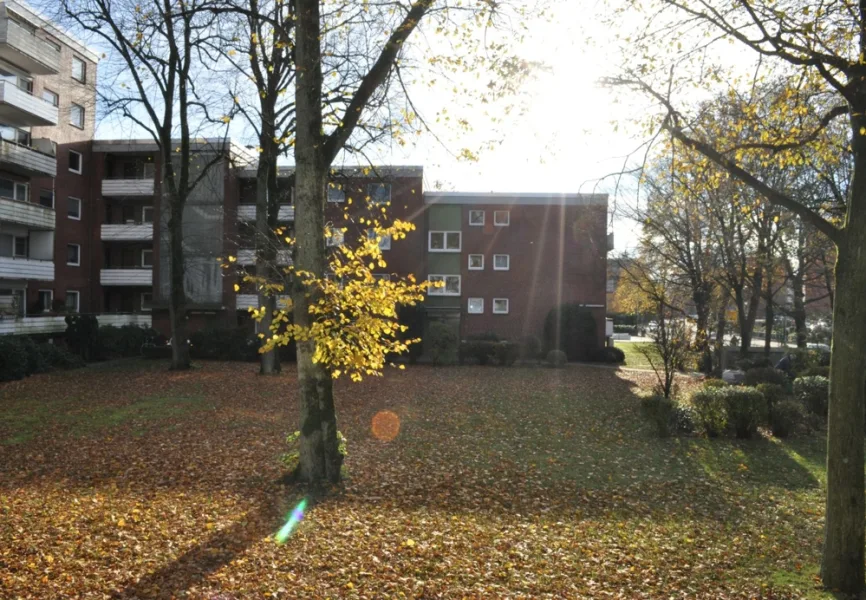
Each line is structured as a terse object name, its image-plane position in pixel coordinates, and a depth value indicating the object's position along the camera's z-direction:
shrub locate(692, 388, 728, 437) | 13.59
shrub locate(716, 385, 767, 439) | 13.46
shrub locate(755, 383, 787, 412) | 14.46
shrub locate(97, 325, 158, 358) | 27.44
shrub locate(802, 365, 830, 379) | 18.07
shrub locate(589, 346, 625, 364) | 32.84
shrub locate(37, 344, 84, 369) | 22.69
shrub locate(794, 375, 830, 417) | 15.69
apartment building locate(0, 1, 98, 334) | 27.72
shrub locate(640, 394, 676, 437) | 13.39
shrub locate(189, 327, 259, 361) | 28.86
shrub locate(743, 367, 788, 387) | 18.72
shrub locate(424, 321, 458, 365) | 28.73
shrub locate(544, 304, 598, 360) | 32.59
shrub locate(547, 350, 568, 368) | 29.79
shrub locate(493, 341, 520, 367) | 29.03
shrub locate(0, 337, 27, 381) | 19.47
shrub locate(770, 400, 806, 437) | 13.91
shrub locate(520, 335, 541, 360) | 31.98
